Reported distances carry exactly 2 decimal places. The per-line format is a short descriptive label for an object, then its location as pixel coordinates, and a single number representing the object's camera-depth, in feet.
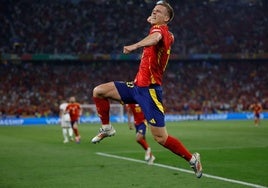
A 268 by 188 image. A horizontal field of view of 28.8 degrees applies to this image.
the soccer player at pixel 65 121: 80.59
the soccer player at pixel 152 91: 27.14
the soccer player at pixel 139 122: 51.80
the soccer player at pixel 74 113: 77.15
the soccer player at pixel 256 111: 126.41
